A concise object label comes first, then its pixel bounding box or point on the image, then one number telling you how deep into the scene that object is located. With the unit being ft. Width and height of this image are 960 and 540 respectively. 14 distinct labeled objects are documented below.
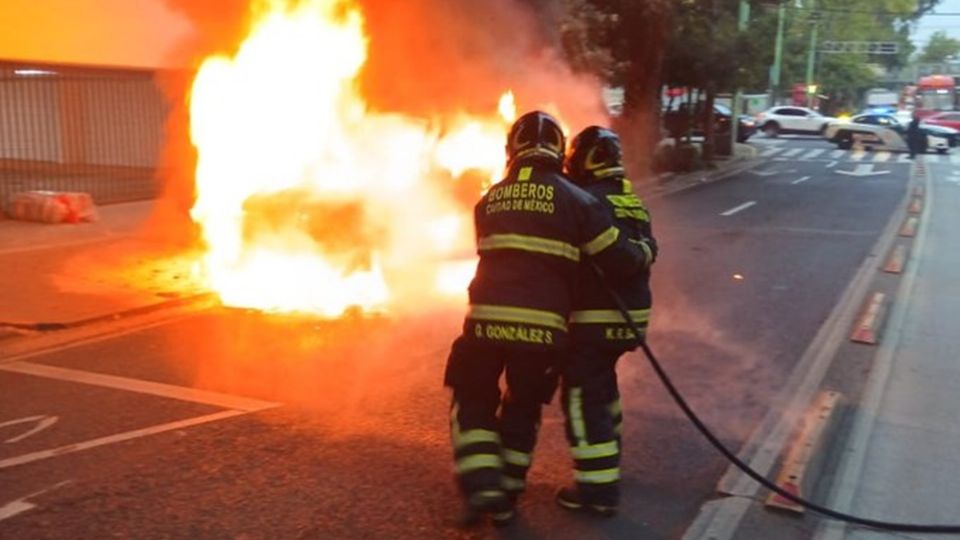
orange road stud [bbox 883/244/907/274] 35.76
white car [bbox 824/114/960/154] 122.01
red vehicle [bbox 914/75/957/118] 198.08
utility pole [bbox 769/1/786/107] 91.85
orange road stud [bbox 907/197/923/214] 56.03
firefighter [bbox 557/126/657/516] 13.20
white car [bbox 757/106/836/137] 150.54
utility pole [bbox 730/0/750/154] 85.50
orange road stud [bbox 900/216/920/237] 46.29
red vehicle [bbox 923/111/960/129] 149.17
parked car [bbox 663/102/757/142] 99.14
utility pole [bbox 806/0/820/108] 200.75
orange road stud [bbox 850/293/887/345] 24.81
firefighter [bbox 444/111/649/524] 12.46
